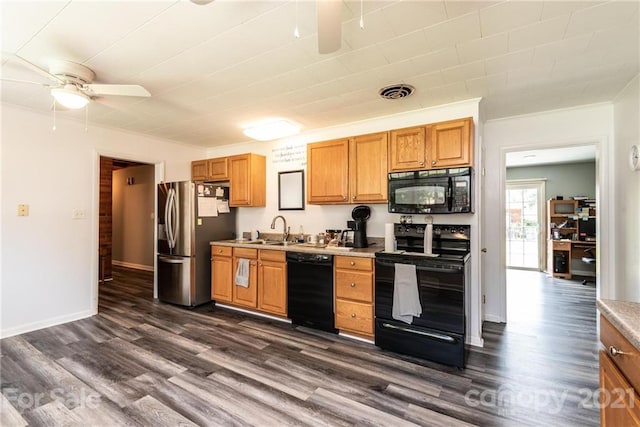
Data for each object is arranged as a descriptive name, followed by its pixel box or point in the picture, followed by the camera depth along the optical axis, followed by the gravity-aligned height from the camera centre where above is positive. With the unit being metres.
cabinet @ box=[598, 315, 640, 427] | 0.95 -0.59
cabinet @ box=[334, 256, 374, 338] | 2.81 -0.80
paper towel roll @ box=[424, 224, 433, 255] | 2.69 -0.24
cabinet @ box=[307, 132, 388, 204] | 3.12 +0.50
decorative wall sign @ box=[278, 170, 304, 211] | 4.01 +0.33
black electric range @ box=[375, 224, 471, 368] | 2.37 -0.76
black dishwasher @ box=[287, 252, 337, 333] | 3.04 -0.82
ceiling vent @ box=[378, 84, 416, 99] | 2.57 +1.11
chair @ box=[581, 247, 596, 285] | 5.51 -0.85
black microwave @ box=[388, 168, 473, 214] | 2.67 +0.22
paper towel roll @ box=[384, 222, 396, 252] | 2.81 -0.22
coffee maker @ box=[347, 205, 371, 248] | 3.27 -0.12
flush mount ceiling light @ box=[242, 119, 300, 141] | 3.44 +1.02
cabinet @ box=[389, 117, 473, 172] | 2.68 +0.66
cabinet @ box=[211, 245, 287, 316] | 3.38 -0.81
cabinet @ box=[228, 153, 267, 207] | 4.13 +0.49
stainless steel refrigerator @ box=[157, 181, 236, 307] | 3.94 -0.33
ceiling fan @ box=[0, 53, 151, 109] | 2.14 +0.99
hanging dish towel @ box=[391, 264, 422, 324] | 2.51 -0.70
